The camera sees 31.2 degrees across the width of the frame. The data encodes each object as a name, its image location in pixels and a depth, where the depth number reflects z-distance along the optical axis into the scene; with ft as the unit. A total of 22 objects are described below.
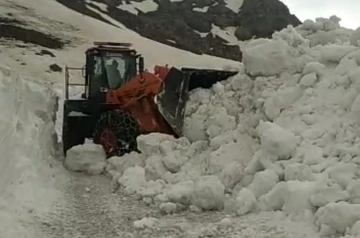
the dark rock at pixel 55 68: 100.83
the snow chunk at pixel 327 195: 19.29
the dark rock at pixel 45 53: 110.95
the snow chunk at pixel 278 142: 23.29
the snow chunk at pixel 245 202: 21.99
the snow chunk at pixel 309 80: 27.28
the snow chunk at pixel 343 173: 20.20
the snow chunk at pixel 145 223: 21.42
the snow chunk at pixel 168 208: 22.86
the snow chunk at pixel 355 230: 17.39
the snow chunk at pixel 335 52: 27.49
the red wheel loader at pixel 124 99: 31.50
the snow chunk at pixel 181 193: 23.26
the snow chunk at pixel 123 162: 29.53
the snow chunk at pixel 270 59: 29.12
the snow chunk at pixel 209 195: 22.85
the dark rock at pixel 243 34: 201.36
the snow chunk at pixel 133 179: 26.32
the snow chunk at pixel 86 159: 30.94
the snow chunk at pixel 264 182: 22.13
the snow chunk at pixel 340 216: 17.99
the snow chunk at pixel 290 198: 20.26
